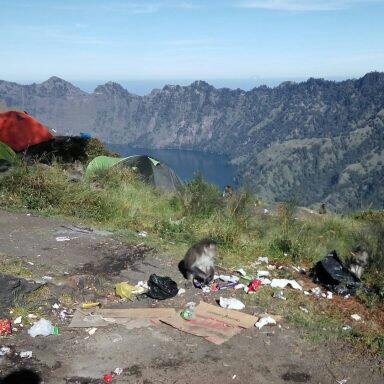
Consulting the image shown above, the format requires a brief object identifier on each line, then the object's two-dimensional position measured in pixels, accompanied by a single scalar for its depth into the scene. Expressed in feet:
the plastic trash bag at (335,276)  24.12
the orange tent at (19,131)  56.03
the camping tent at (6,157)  40.86
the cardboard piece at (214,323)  19.19
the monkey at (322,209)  64.16
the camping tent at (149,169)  51.72
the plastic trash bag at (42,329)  18.55
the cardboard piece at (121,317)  19.84
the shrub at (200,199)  36.06
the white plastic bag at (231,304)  21.81
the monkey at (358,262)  25.36
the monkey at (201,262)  24.38
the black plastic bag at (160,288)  22.59
